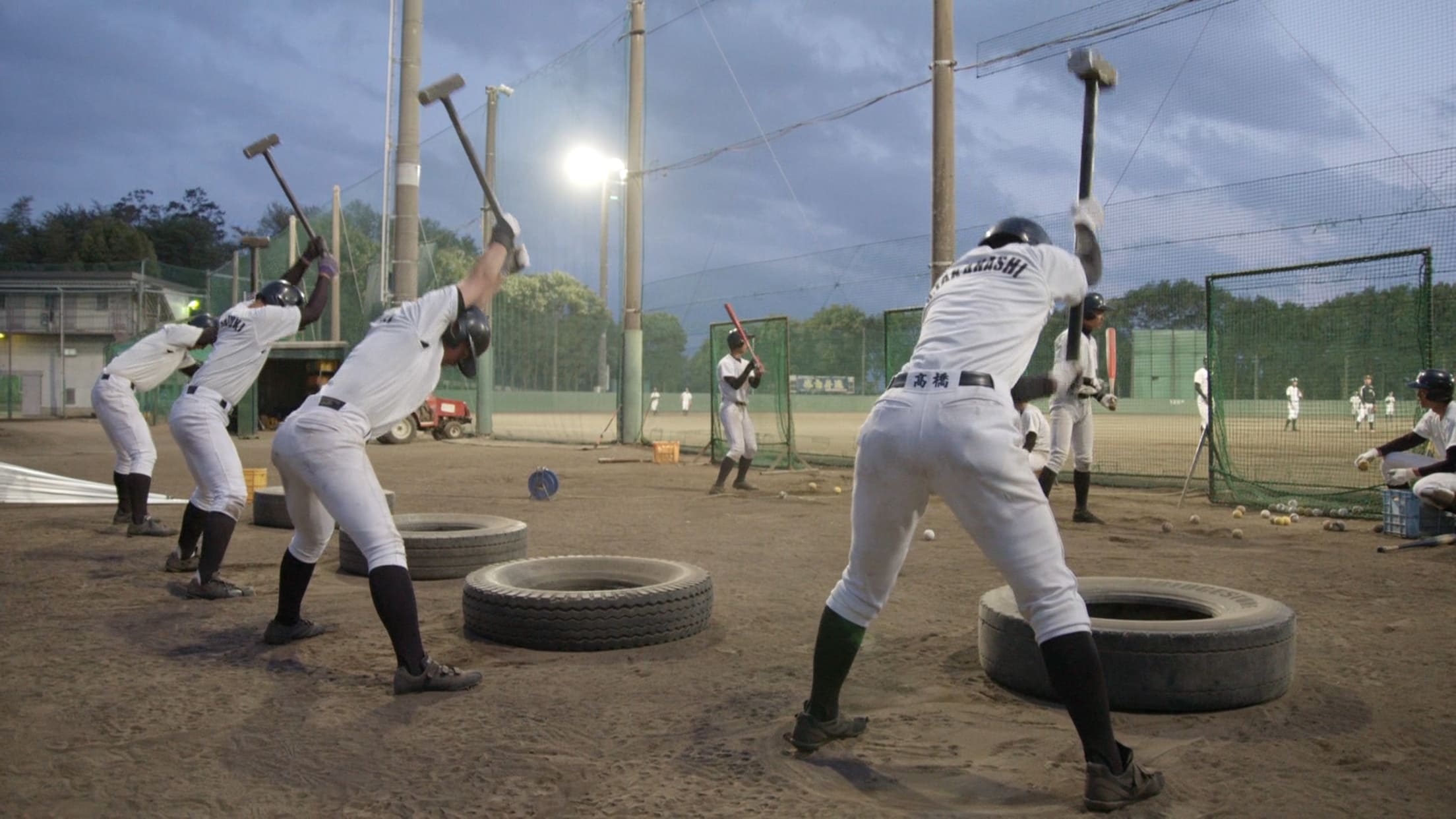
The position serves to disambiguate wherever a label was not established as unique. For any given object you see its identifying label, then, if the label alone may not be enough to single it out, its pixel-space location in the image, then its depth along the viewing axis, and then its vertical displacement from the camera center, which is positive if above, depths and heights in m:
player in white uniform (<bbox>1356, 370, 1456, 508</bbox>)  7.54 -0.18
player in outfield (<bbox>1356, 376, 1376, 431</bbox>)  10.34 +0.21
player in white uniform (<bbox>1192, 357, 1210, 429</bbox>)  10.79 +0.34
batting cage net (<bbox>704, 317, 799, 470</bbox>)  15.88 +0.25
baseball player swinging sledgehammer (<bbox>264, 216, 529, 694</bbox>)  4.05 -0.13
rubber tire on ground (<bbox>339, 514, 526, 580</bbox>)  6.49 -0.96
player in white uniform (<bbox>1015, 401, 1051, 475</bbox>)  8.81 -0.17
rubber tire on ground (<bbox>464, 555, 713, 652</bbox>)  4.74 -1.01
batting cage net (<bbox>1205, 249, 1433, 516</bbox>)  9.81 +0.50
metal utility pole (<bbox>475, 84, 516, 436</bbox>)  25.70 +0.47
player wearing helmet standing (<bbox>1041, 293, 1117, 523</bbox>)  8.80 -0.17
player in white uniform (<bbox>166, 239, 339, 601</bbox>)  5.94 -0.01
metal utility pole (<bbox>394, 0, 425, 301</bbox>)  19.19 +4.93
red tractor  24.23 -0.28
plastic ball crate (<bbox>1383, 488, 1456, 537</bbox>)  7.96 -0.82
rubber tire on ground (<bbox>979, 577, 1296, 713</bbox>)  3.64 -0.93
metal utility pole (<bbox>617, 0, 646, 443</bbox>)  21.27 +3.64
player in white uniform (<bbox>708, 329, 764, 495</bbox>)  12.05 +0.10
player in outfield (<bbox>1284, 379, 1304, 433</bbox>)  10.99 +0.21
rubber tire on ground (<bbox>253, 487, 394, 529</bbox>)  9.02 -0.95
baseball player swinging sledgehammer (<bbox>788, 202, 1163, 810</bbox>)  2.90 -0.20
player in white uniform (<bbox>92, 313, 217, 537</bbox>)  8.08 +0.10
